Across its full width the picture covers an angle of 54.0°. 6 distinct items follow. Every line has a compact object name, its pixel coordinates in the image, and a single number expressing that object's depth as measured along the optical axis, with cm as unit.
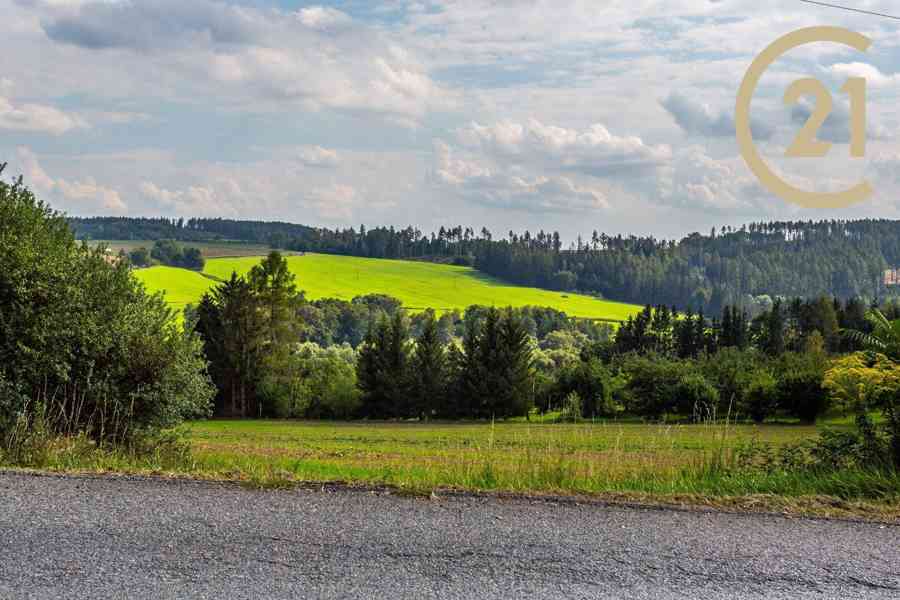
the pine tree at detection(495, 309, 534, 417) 8462
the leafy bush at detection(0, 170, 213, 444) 1783
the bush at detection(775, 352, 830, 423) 6550
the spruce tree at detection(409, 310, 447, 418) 8738
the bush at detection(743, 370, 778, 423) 6762
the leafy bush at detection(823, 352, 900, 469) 1067
